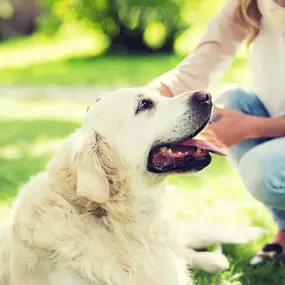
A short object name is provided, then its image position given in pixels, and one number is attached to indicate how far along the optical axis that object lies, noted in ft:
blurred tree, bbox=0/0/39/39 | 59.47
